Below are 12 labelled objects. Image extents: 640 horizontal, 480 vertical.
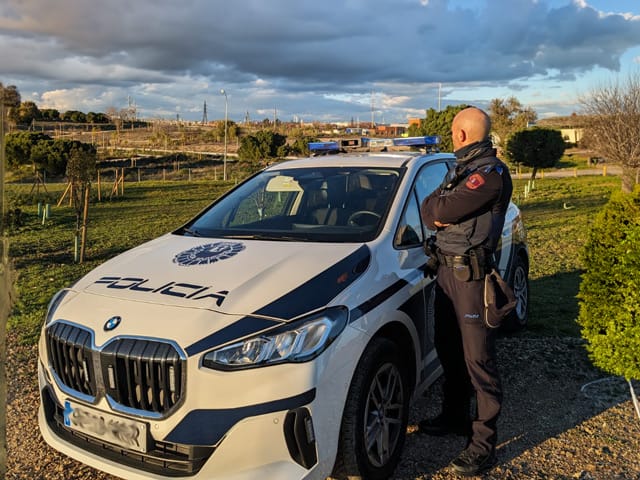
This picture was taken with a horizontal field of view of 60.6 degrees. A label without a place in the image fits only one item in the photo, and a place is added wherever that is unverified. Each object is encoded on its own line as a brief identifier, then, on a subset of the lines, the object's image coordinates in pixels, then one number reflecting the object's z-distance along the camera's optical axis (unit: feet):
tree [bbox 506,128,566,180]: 90.58
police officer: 10.05
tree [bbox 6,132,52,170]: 72.87
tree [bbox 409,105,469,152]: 116.47
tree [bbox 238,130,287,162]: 128.77
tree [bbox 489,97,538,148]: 148.46
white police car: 7.82
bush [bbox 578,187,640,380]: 12.05
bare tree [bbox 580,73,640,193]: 76.54
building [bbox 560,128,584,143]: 224.53
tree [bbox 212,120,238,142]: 214.77
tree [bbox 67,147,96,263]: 36.45
